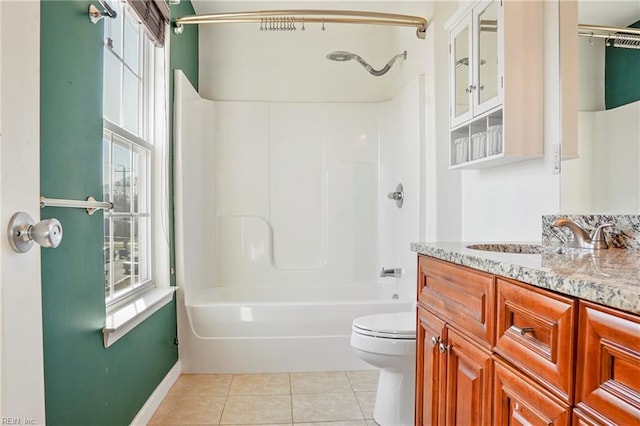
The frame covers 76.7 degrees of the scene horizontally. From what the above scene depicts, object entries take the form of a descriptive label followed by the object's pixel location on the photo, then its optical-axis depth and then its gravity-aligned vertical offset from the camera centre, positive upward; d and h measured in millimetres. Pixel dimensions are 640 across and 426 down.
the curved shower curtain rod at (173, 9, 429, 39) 2461 +1176
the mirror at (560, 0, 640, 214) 1258 +289
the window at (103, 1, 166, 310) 1822 +313
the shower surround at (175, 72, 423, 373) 3312 +76
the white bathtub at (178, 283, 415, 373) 2609 -825
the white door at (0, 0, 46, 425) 808 +17
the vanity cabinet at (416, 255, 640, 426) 614 -296
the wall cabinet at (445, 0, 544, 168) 1562 +514
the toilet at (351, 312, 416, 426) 1835 -698
